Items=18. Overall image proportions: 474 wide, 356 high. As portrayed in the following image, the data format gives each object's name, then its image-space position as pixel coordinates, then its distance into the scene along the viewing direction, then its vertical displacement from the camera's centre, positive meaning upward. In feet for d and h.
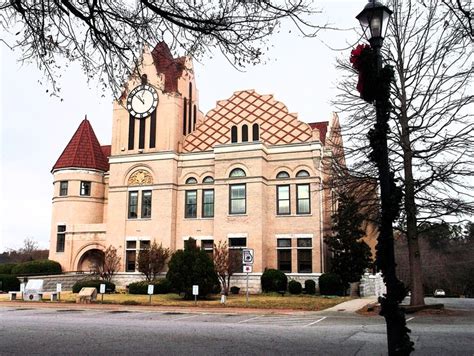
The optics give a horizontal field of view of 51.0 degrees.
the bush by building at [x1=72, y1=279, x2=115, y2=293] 108.06 -4.25
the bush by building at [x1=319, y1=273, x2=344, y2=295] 103.40 -3.97
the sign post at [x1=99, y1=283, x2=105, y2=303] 85.25 -3.94
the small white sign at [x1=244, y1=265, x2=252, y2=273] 78.12 -0.39
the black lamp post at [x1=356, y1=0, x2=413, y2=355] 20.47 +3.13
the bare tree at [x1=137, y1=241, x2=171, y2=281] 112.37 +1.00
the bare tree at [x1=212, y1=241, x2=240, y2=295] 102.06 +0.30
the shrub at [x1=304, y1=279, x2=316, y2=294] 105.70 -4.30
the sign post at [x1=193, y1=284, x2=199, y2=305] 77.92 -3.80
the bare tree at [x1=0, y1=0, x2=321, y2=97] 26.43 +13.34
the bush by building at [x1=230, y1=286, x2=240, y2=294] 109.09 -5.30
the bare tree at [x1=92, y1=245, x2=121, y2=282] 118.42 -0.17
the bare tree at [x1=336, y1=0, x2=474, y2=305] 67.72 +17.65
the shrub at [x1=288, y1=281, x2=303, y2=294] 105.19 -4.51
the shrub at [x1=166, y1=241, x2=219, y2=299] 88.99 -1.20
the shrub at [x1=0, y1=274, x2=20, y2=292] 112.88 -4.03
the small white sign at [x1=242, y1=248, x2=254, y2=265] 78.74 +1.33
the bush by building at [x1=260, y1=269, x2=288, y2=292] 105.81 -3.24
